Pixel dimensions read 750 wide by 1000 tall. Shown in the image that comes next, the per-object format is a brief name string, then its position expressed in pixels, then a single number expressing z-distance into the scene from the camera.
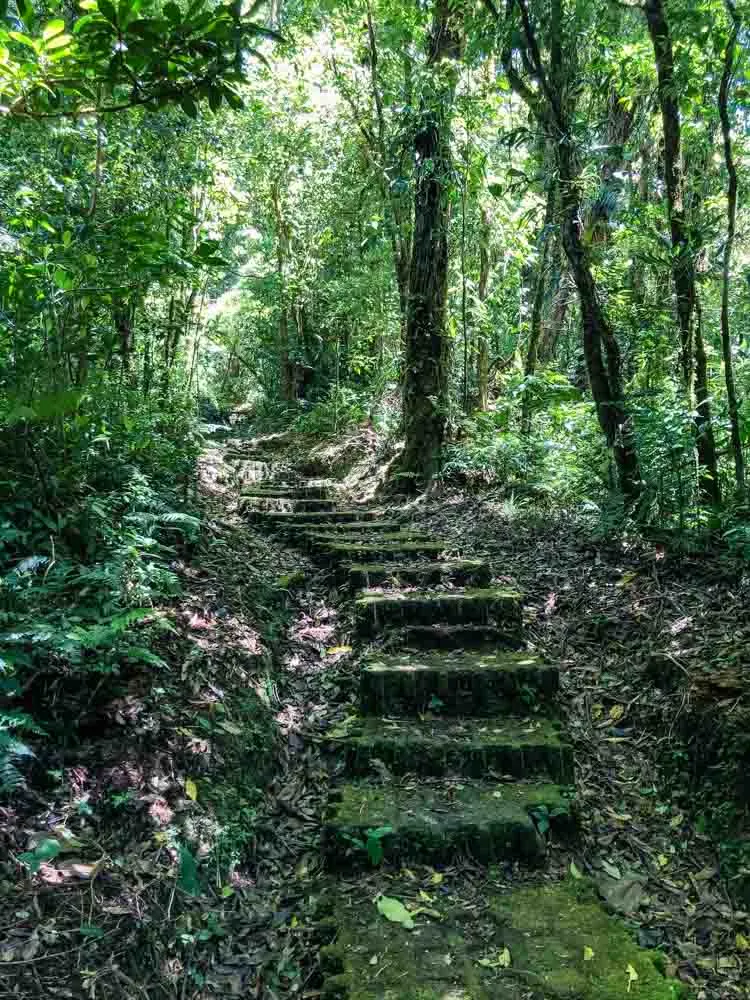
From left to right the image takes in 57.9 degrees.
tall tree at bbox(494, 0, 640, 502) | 5.42
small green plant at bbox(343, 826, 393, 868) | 3.07
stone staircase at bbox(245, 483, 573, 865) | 3.13
